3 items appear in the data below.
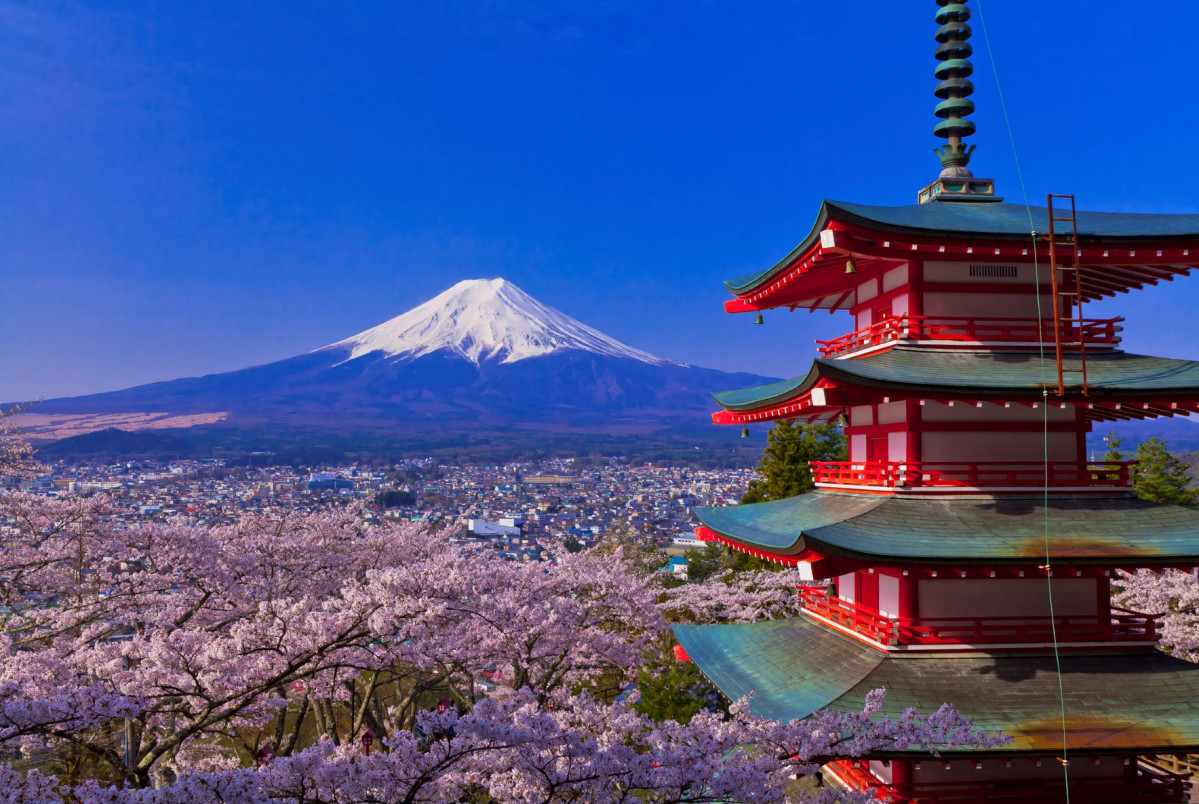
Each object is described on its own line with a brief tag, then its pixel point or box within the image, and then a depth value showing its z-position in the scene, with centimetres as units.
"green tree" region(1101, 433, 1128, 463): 3254
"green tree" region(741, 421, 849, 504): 2856
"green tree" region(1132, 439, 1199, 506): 3014
